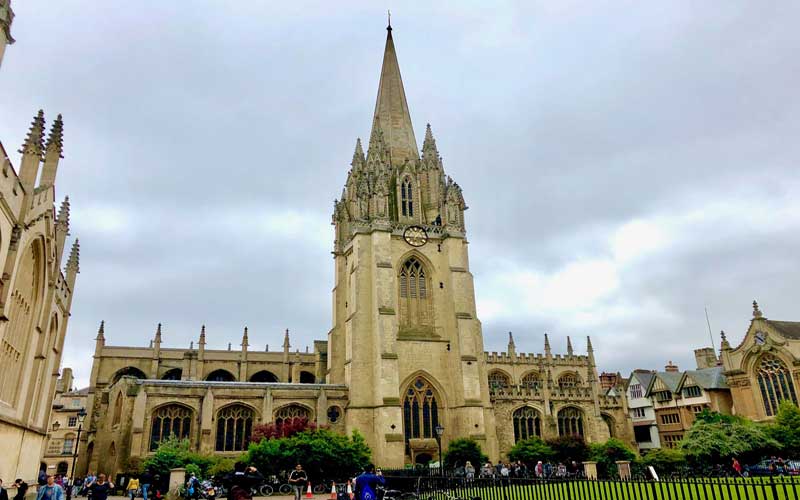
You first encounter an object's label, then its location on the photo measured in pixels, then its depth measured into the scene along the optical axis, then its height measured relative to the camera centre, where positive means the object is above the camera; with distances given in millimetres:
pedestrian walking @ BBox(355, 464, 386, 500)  12898 -471
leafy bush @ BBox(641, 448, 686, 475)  37156 -299
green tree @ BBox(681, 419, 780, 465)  35312 +591
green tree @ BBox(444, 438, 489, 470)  37469 +413
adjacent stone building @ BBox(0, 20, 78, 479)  17219 +6460
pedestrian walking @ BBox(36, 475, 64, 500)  11984 -381
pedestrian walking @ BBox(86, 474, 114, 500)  13773 -417
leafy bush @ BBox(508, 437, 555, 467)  40094 +436
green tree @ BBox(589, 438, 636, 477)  40438 +344
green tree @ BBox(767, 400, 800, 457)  36156 +1433
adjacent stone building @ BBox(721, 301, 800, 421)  42156 +6418
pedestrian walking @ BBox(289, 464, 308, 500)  17891 -415
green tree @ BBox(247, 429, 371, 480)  29469 +526
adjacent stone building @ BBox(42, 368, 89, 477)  60531 +3588
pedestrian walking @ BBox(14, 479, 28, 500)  12641 -364
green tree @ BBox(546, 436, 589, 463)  41656 +622
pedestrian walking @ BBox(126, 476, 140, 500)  23284 -631
